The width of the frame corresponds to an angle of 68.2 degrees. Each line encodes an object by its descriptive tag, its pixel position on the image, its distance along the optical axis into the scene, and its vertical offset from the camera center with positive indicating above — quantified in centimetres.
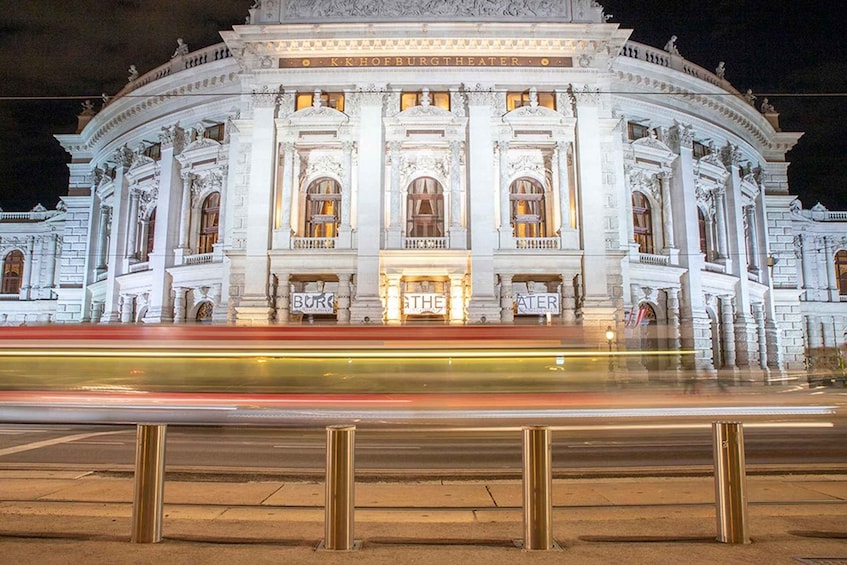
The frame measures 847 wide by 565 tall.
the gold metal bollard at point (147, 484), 529 -115
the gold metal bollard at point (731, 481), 528 -109
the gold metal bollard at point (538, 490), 517 -116
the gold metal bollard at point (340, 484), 511 -110
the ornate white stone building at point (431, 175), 3095 +928
